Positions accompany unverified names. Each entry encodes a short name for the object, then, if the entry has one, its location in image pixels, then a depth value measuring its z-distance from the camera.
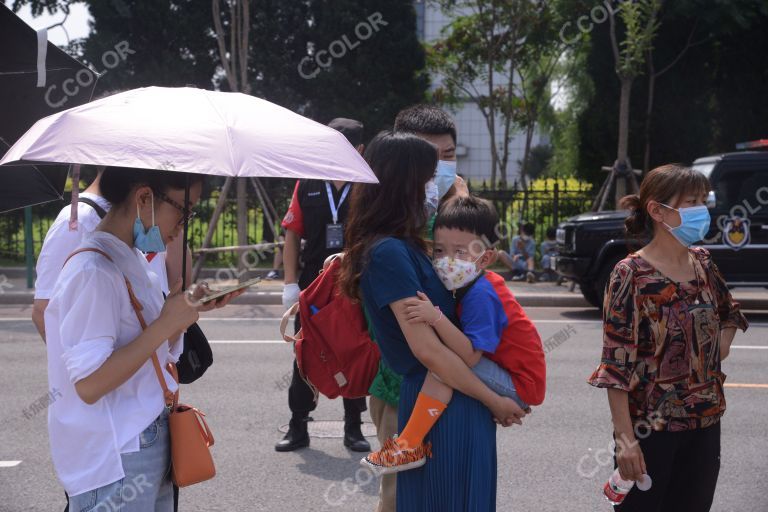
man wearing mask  3.48
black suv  11.14
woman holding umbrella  2.26
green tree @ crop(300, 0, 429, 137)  18.56
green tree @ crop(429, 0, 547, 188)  17.77
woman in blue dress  2.56
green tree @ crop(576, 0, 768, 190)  17.81
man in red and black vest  5.16
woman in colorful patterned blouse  3.01
